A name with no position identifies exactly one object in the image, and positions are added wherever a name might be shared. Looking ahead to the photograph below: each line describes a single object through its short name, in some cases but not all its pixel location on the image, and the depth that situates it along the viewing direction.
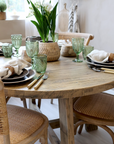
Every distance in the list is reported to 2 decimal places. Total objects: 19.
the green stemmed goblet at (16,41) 1.65
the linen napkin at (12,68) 1.04
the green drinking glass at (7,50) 1.57
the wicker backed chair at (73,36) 2.17
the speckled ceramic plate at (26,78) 1.00
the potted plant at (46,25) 1.38
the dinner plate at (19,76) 1.02
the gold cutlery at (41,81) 0.95
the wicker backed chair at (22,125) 0.85
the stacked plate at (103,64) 1.27
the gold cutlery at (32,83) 0.96
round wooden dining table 0.93
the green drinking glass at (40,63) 1.16
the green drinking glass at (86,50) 1.48
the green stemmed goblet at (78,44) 1.42
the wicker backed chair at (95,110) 1.26
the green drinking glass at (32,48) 1.33
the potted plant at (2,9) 3.35
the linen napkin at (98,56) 1.33
